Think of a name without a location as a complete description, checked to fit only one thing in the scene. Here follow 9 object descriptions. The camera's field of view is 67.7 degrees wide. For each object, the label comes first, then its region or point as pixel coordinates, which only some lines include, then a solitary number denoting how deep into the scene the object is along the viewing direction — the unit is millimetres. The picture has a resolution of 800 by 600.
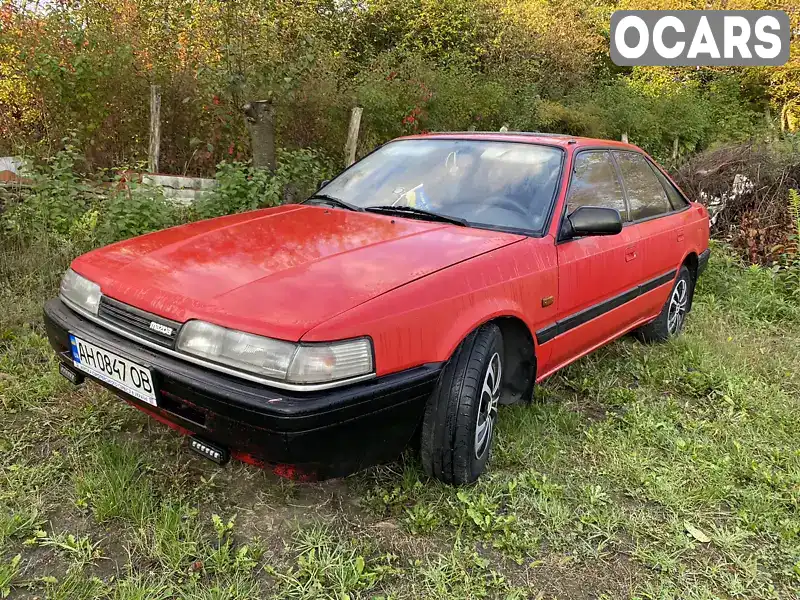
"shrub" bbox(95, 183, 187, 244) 4566
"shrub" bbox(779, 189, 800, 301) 5707
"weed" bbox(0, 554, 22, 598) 1869
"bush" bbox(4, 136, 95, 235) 4652
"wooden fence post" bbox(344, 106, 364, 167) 7324
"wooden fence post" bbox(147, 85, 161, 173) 6363
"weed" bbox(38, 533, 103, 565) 2018
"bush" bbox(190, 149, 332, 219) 5117
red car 1899
